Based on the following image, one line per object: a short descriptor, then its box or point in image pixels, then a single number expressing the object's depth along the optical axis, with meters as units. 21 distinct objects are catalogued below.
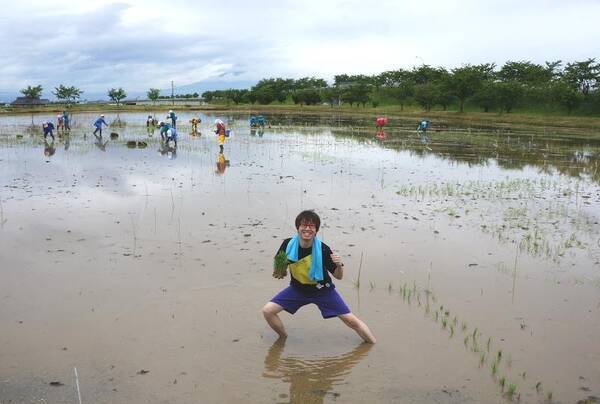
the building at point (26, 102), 82.19
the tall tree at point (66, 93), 89.00
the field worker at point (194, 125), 34.84
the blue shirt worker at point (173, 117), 30.14
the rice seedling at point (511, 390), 4.64
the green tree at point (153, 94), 101.69
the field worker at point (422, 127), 35.40
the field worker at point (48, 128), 28.16
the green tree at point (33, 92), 83.56
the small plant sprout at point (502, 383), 4.73
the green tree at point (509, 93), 55.47
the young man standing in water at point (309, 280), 5.13
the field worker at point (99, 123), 31.44
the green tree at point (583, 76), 56.12
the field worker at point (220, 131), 21.30
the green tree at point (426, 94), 64.12
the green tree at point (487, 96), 57.22
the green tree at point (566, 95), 50.28
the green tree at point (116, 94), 89.38
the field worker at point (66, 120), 34.75
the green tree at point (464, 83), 59.31
